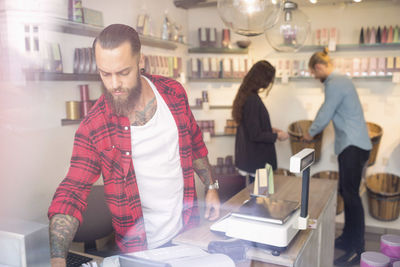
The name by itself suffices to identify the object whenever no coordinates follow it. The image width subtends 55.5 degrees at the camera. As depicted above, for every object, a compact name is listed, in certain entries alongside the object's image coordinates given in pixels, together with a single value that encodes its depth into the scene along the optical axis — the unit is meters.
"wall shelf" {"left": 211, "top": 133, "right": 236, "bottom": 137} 3.72
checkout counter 1.31
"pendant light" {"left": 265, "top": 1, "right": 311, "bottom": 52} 2.43
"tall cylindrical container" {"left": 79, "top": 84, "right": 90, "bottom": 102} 1.89
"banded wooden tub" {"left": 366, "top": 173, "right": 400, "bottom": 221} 3.64
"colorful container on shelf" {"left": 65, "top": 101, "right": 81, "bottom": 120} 1.74
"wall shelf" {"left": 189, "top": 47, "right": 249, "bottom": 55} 3.67
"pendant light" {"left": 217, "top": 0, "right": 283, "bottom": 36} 1.54
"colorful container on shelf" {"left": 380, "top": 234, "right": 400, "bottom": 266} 1.54
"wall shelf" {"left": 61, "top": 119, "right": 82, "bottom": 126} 1.72
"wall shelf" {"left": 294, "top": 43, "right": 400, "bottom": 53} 3.71
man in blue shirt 2.95
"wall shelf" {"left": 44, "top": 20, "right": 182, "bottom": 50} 1.62
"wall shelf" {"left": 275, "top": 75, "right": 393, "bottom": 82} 3.74
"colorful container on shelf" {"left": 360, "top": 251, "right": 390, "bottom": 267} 1.43
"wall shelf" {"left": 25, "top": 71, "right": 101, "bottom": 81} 1.56
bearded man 1.18
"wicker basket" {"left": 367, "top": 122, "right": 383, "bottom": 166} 3.56
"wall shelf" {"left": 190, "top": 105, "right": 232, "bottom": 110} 3.78
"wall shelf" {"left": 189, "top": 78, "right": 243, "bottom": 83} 3.71
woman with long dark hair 2.75
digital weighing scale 1.26
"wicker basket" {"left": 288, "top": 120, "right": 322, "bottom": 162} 3.63
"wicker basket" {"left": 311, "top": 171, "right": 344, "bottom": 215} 3.95
